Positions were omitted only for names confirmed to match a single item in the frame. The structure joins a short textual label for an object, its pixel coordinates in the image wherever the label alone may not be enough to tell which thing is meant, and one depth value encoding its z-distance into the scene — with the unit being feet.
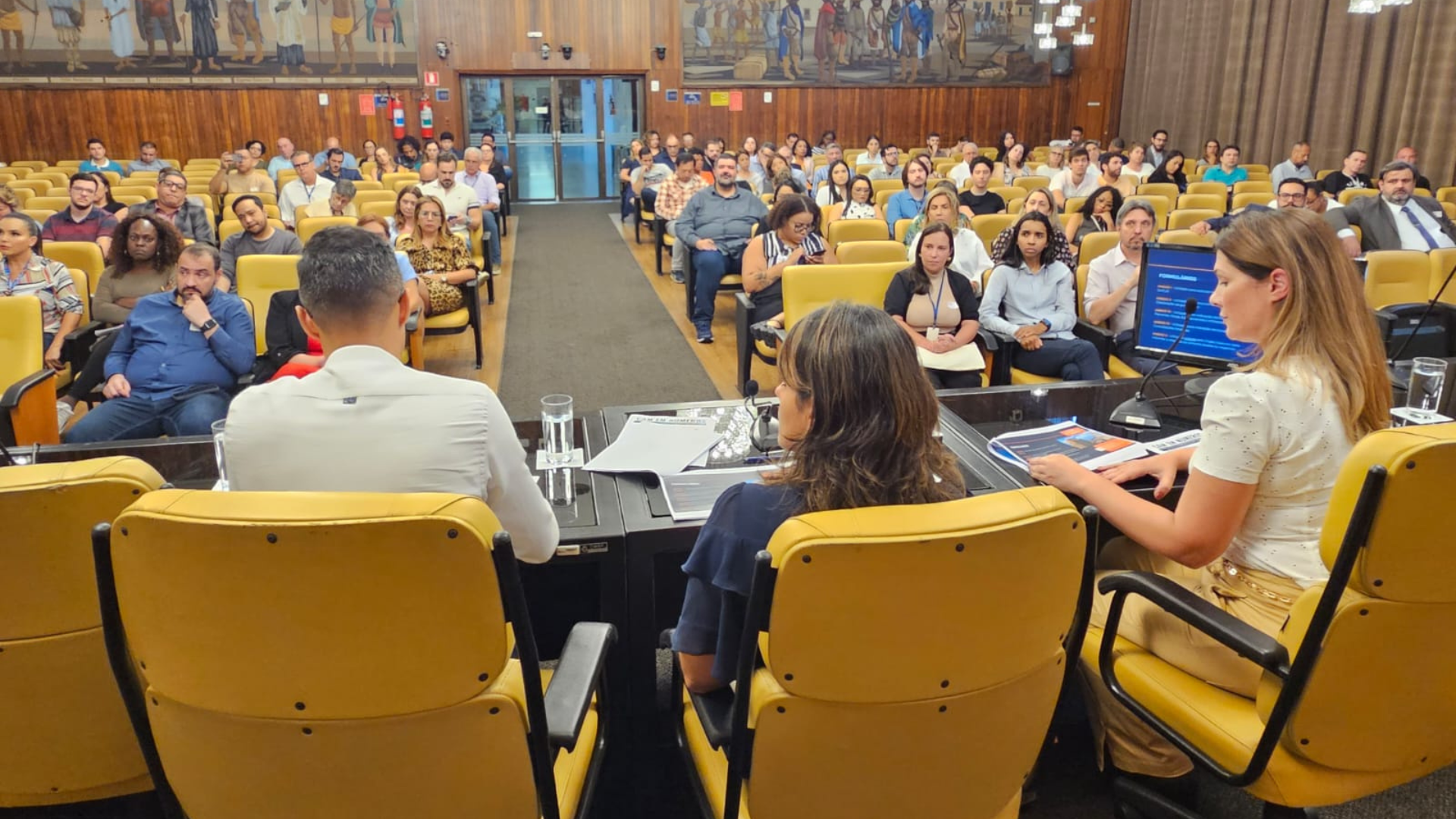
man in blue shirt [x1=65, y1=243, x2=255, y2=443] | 11.79
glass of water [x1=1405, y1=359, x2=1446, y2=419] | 8.11
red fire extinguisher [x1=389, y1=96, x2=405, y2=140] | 43.91
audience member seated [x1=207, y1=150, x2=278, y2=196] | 32.07
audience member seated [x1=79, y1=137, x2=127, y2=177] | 35.83
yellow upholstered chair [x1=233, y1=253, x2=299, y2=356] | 14.46
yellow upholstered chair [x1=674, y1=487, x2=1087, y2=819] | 3.90
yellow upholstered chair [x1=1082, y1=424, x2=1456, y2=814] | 4.52
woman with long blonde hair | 5.57
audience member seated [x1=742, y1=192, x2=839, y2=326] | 17.16
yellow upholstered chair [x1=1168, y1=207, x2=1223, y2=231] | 22.43
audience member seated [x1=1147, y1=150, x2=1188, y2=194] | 35.58
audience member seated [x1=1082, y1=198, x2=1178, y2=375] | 14.25
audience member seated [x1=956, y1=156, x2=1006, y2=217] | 25.79
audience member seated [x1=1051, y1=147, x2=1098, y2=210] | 30.83
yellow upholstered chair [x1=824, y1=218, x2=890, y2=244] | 19.11
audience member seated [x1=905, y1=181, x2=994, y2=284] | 17.34
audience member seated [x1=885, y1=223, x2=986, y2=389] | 13.56
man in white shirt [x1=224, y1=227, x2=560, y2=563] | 5.08
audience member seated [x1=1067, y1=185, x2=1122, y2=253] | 20.71
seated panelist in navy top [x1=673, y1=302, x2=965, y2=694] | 4.65
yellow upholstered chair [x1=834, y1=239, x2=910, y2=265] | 16.02
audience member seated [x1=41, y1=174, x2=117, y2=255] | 20.64
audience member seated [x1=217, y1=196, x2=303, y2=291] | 17.31
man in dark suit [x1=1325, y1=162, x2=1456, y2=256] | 21.27
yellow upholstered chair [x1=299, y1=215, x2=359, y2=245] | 19.20
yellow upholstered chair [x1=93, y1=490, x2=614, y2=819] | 3.70
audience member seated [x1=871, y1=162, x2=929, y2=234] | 23.55
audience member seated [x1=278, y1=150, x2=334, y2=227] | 29.19
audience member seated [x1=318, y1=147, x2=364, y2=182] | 34.09
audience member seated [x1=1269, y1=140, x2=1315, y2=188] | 34.63
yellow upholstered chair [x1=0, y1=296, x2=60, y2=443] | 11.18
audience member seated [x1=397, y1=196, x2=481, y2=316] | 17.62
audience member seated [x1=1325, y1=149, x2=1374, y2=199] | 30.89
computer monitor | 9.34
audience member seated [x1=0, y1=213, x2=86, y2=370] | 13.69
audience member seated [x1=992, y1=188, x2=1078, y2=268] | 14.35
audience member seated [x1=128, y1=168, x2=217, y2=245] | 21.33
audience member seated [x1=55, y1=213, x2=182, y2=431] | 14.55
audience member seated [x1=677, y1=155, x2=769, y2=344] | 21.98
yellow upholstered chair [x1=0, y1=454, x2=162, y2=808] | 4.40
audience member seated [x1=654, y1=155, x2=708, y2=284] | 27.58
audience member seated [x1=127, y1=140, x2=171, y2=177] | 38.73
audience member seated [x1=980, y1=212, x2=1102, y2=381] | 13.76
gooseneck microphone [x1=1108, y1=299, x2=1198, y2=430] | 8.04
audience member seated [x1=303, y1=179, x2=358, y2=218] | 23.27
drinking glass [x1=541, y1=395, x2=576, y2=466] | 7.41
